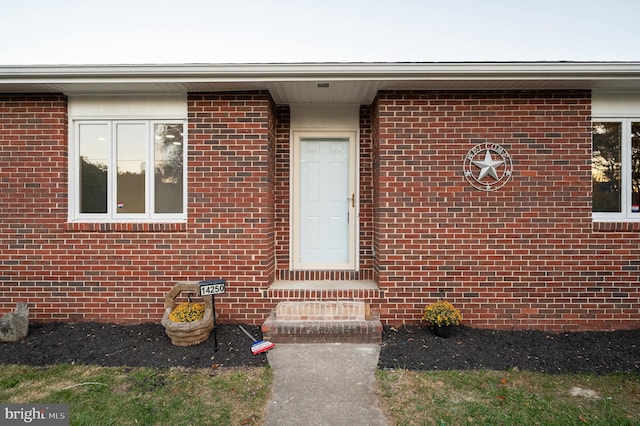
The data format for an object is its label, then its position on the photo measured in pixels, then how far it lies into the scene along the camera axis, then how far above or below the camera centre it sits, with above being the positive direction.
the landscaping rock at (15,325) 4.02 -1.41
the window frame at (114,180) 4.70 +0.42
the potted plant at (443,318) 4.08 -1.29
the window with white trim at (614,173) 4.65 +0.57
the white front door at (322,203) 5.31 +0.13
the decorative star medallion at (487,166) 4.47 +0.62
